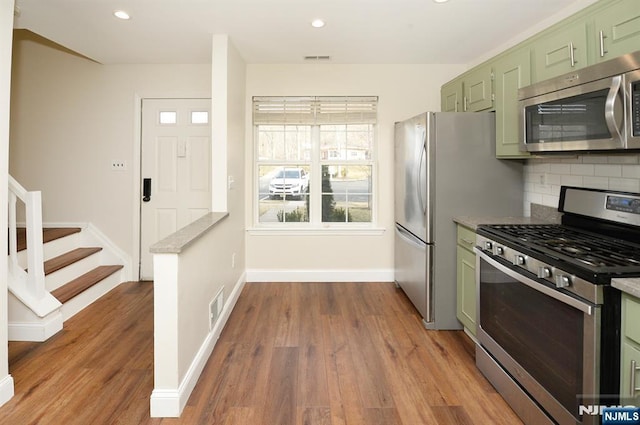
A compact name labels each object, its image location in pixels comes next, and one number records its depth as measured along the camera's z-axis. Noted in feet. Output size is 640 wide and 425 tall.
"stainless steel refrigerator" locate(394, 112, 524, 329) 9.55
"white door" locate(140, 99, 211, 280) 13.64
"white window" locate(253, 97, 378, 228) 14.03
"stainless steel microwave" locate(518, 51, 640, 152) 5.44
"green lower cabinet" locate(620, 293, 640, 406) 4.33
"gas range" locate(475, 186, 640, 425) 4.66
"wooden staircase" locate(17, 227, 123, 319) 10.84
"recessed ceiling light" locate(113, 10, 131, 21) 9.05
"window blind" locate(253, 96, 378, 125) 13.64
